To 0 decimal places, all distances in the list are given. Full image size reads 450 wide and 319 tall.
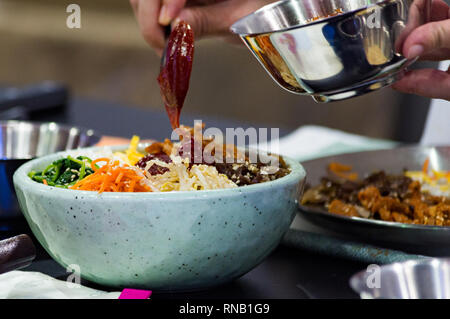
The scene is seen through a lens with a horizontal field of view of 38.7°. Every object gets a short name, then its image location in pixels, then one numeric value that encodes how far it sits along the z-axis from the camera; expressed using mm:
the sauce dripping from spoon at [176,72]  1051
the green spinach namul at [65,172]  968
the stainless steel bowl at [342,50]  890
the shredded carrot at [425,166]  1383
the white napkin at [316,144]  1738
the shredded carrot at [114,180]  862
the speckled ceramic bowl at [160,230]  822
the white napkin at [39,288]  815
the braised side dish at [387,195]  1109
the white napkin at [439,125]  2092
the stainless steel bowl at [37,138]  1337
